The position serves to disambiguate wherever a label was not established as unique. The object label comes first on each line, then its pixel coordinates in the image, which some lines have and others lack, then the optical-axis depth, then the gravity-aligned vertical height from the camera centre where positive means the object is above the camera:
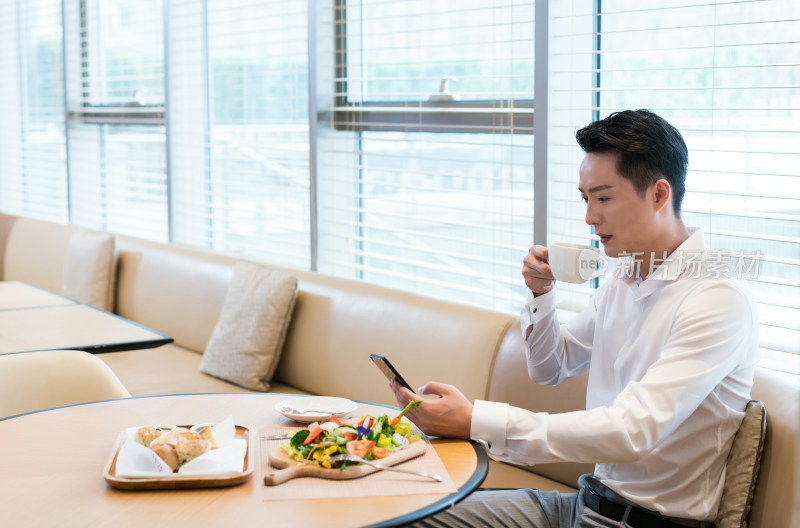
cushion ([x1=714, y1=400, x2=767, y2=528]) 1.61 -0.56
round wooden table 1.25 -0.49
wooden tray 1.33 -0.48
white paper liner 1.36 -0.46
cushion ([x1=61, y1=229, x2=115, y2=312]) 4.22 -0.52
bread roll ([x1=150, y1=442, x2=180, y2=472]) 1.39 -0.46
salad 1.44 -0.46
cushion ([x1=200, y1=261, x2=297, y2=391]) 3.12 -0.60
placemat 1.33 -0.50
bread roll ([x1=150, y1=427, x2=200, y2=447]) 1.42 -0.44
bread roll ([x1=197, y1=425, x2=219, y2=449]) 1.47 -0.45
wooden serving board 1.37 -0.48
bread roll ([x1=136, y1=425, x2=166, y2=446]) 1.47 -0.45
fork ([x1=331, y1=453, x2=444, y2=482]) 1.38 -0.47
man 1.51 -0.39
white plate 1.67 -0.48
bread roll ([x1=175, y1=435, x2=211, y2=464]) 1.40 -0.45
